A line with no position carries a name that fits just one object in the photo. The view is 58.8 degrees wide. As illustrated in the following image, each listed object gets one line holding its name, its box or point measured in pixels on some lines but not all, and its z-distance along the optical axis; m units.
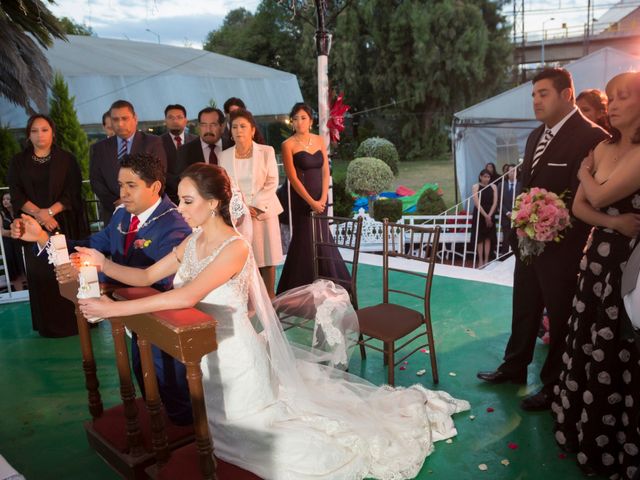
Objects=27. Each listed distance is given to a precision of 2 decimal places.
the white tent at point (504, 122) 9.89
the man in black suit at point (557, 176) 3.02
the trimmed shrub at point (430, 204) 12.61
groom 2.82
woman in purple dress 5.10
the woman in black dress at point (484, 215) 9.04
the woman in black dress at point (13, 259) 7.55
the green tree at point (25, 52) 7.89
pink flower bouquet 2.90
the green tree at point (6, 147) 10.46
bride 2.48
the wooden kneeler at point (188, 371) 1.91
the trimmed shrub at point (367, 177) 13.58
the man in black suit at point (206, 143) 5.18
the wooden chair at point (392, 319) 3.37
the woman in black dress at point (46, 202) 4.59
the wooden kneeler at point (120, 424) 2.54
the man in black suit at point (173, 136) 5.49
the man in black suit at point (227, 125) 5.36
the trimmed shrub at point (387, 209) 11.66
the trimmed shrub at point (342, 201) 12.71
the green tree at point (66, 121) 10.92
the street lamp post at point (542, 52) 30.28
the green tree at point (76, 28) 28.65
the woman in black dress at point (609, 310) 2.46
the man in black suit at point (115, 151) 4.67
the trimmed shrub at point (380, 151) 21.47
